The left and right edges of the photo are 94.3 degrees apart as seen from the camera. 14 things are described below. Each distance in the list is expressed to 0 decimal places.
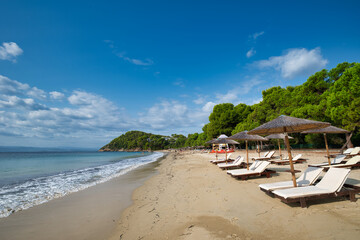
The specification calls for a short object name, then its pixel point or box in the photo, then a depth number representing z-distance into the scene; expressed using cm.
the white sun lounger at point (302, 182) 476
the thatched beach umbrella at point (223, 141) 1332
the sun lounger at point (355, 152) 1136
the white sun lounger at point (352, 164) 787
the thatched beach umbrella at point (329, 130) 959
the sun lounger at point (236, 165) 1023
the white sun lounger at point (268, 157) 1325
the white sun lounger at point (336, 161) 824
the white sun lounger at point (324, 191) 390
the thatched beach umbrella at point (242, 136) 937
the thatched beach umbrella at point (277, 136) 1354
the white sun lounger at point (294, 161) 1082
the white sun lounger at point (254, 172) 722
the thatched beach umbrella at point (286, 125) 489
